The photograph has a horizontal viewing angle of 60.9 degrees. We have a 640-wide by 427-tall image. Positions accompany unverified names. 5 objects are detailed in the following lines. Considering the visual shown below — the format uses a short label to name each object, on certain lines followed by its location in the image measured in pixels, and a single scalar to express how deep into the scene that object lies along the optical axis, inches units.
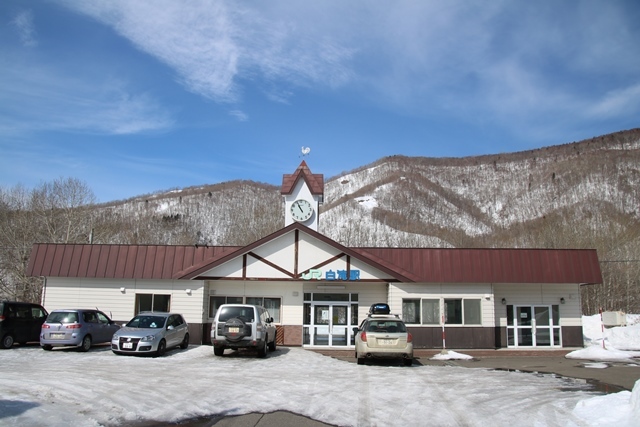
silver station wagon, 644.7
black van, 730.8
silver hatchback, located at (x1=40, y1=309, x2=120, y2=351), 722.8
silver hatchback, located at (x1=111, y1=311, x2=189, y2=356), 693.3
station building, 920.9
